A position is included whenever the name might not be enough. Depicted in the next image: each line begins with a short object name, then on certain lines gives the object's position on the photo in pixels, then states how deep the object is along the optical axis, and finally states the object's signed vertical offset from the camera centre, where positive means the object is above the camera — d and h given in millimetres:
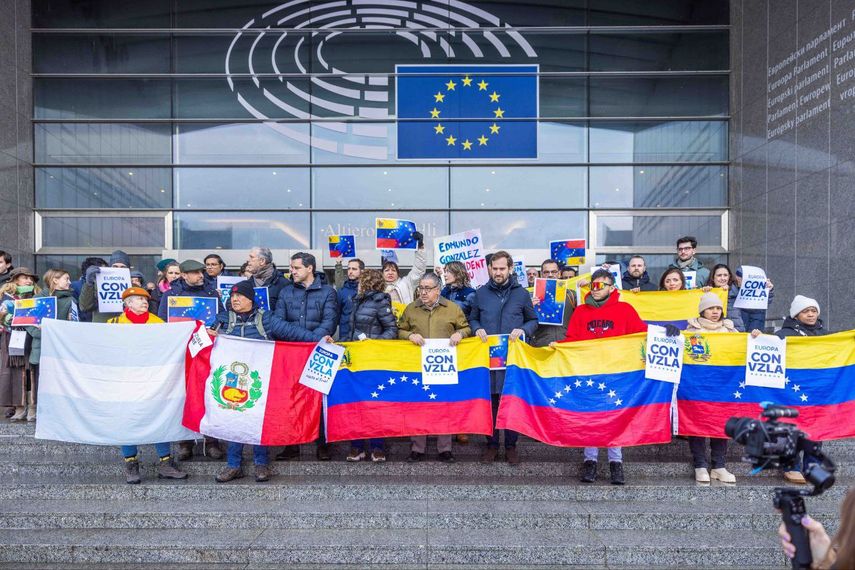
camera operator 2521 -1052
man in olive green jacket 7918 -511
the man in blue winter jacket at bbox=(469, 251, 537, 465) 7875 -400
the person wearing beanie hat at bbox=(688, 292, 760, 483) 7348 -1685
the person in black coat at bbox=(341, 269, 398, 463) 8000 -441
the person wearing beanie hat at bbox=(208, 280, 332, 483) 7516 -580
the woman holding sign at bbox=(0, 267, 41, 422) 9234 -932
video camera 3154 -802
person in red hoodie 7371 -487
